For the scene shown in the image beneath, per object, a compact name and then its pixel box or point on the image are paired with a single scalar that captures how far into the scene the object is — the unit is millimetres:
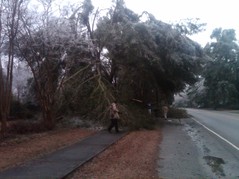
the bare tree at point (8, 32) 8396
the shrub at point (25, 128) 9935
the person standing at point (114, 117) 10424
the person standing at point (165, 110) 17202
